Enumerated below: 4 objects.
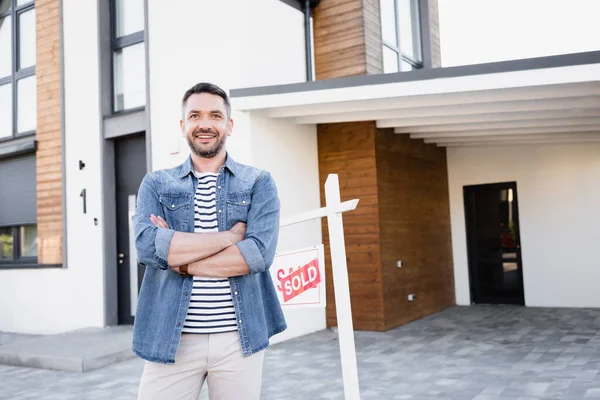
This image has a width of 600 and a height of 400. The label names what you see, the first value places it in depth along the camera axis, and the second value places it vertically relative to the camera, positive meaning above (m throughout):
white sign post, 2.57 -0.21
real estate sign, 2.96 -0.19
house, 6.36 +1.24
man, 1.82 -0.08
